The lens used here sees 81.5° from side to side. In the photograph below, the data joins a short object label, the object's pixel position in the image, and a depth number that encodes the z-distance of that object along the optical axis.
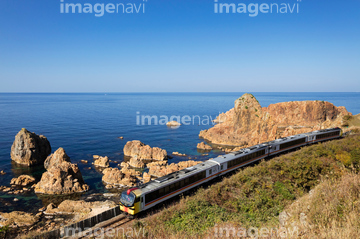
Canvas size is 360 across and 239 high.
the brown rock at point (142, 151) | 52.59
